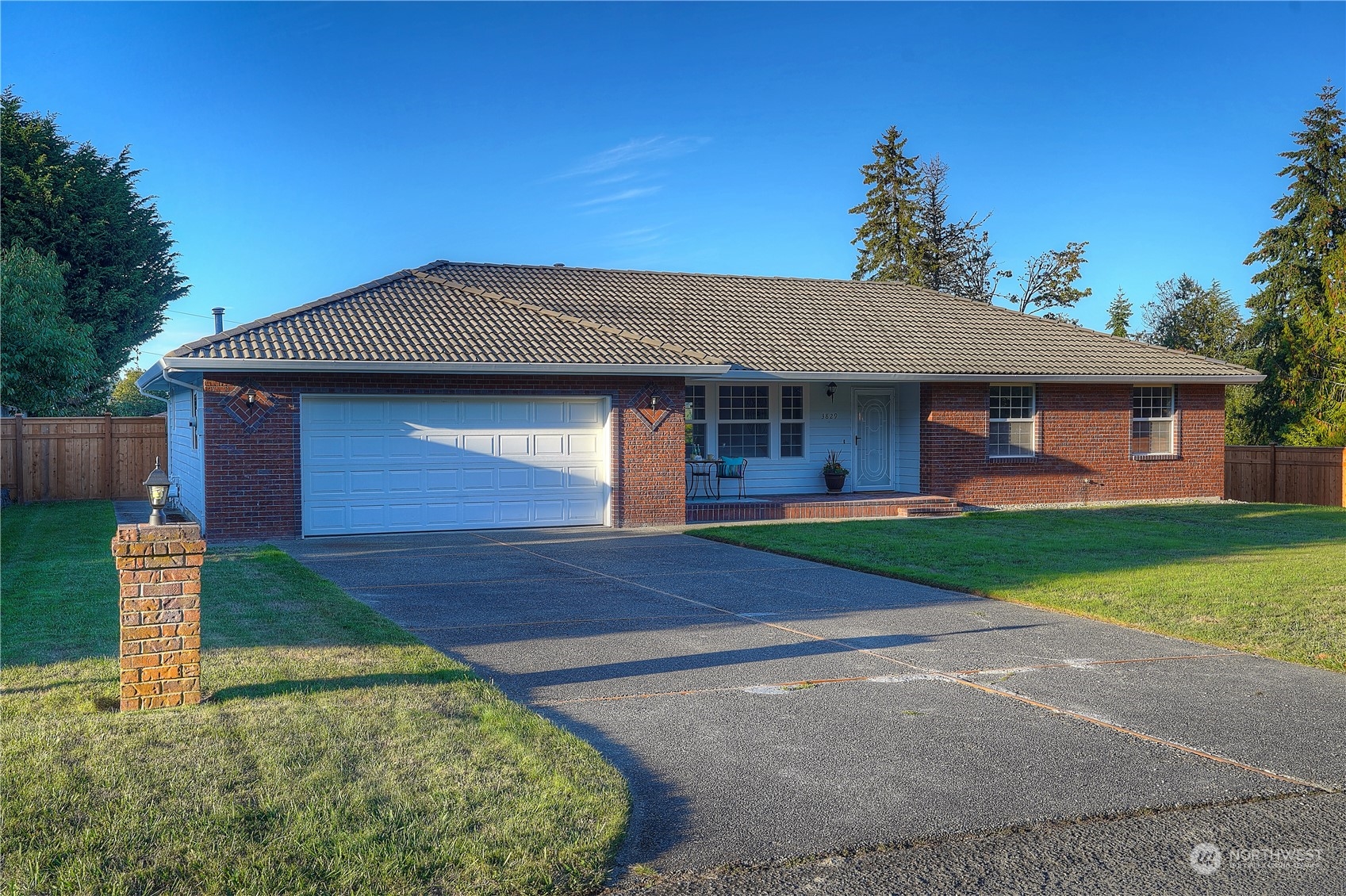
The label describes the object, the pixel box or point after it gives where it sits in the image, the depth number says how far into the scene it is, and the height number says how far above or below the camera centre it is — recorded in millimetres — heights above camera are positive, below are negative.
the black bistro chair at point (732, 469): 19969 -816
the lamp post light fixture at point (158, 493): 6332 -410
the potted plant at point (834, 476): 20906 -965
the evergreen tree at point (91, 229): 30719 +5930
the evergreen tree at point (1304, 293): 32062 +4214
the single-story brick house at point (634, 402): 15594 +416
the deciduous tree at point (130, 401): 52688 +1245
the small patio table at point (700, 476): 19906 -926
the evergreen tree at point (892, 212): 44688 +9029
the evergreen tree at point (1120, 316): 49250 +5134
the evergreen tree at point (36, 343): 20188 +1589
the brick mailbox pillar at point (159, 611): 5859 -1032
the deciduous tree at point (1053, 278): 44938 +6259
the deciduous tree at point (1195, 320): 44438 +4599
